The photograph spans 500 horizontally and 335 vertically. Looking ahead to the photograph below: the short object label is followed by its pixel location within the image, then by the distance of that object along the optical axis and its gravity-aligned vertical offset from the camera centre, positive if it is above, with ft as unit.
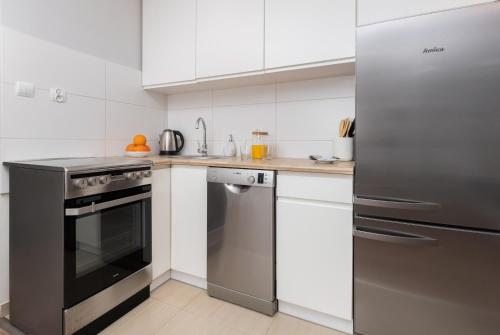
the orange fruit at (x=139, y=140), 6.72 +0.60
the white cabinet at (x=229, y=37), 5.65 +2.86
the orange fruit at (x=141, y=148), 6.73 +0.40
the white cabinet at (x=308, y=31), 4.85 +2.60
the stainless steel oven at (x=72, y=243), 3.87 -1.30
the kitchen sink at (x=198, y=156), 7.27 +0.21
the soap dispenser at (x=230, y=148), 7.02 +0.42
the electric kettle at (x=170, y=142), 7.48 +0.62
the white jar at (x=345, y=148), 5.36 +0.34
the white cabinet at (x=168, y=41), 6.47 +3.15
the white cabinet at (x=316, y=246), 4.30 -1.40
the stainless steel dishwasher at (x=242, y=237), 4.81 -1.41
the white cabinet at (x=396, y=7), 4.09 +2.58
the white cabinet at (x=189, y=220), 5.64 -1.25
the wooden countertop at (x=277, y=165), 4.26 -0.01
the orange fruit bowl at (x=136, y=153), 6.68 +0.25
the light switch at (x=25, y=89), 4.69 +1.34
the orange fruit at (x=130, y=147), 6.70 +0.41
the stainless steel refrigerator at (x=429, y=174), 3.38 -0.13
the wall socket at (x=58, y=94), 5.23 +1.38
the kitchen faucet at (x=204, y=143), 7.29 +0.57
